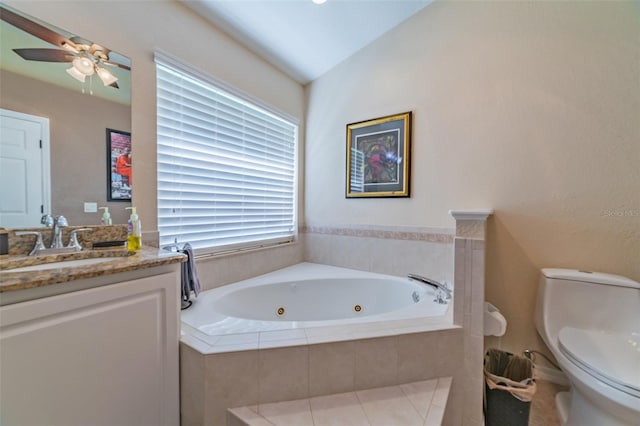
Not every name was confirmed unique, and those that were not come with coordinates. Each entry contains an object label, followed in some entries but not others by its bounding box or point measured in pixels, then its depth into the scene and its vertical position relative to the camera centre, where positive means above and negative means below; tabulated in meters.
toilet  1.04 -0.69
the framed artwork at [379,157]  2.16 +0.49
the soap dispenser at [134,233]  1.27 -0.14
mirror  1.06 +0.44
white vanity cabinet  0.75 -0.54
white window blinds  1.64 +0.35
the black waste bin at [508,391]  1.28 -1.00
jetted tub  1.20 -0.64
